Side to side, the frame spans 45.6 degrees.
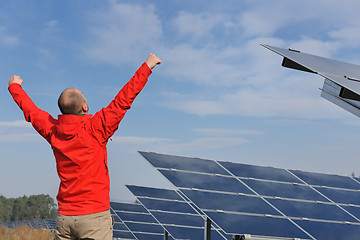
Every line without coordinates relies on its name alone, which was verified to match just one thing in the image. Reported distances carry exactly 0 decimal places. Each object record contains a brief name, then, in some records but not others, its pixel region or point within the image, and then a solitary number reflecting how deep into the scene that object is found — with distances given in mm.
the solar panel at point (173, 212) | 12211
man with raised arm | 4535
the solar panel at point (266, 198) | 7992
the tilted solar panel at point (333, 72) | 5207
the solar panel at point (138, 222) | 16125
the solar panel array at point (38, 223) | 20405
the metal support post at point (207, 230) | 8859
